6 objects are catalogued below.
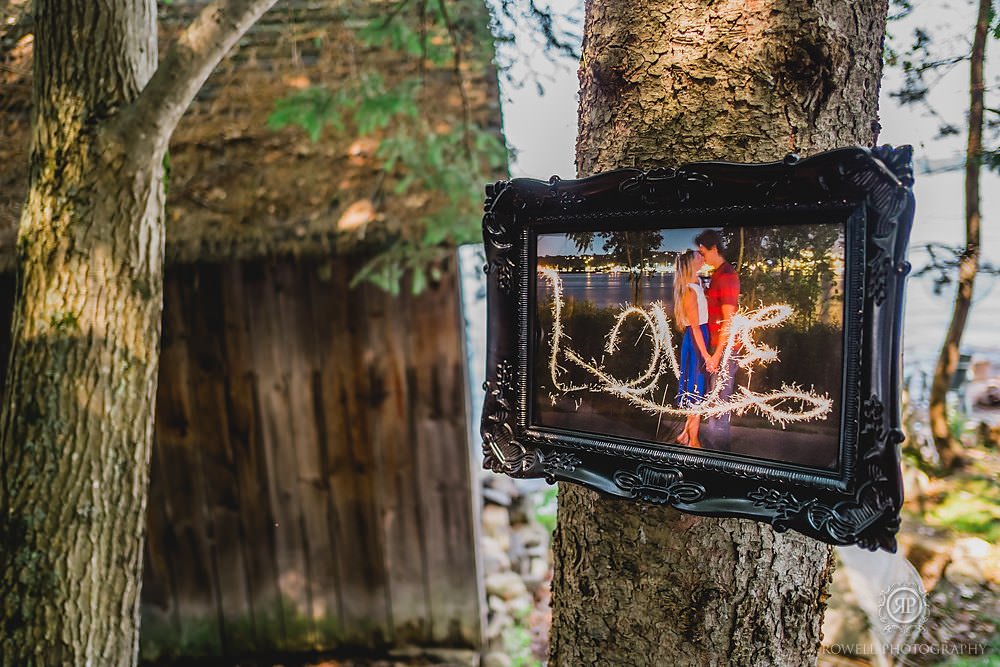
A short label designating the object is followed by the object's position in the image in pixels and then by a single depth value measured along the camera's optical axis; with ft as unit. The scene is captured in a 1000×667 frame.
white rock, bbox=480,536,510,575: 16.42
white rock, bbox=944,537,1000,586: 11.46
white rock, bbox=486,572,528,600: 15.46
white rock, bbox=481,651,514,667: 12.65
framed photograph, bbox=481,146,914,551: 2.87
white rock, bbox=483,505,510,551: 17.54
